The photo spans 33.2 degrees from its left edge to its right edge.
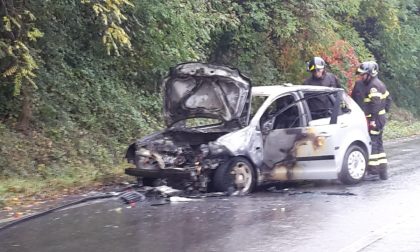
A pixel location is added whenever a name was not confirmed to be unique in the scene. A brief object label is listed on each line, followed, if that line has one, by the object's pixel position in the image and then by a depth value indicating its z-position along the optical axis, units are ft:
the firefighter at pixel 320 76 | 41.96
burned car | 34.53
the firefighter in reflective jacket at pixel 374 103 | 39.88
